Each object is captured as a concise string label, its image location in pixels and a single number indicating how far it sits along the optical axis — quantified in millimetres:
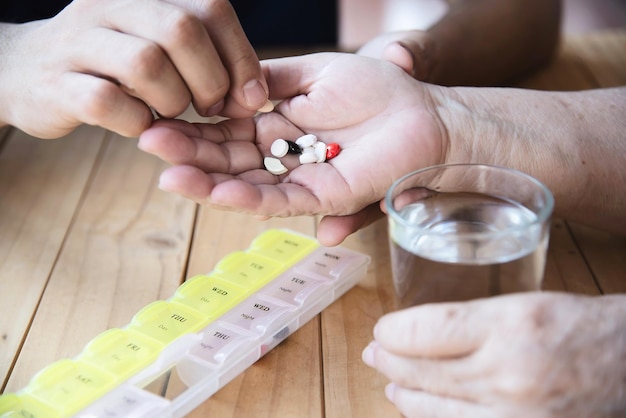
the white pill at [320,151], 914
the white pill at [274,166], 888
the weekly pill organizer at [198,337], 702
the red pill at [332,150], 917
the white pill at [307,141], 934
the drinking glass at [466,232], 647
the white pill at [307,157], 905
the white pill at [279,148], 911
